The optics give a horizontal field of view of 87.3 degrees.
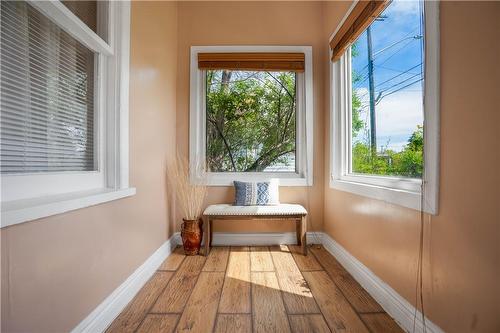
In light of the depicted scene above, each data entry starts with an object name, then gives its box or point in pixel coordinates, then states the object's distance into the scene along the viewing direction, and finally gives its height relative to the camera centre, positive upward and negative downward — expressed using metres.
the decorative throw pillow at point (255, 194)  2.76 -0.31
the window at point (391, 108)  1.29 +0.39
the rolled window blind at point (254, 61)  2.85 +1.13
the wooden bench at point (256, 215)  2.53 -0.49
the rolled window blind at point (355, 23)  1.77 +1.09
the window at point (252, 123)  3.02 +0.48
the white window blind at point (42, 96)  1.02 +0.32
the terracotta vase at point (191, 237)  2.55 -0.71
